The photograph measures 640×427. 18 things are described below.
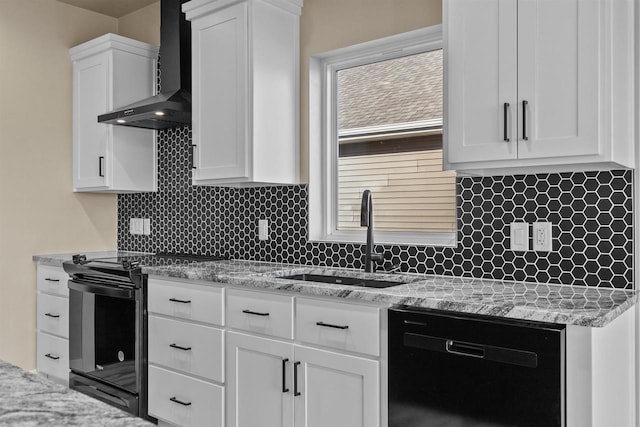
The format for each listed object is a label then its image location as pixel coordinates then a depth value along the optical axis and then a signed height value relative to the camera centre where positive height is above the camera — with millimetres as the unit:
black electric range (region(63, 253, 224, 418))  3008 -650
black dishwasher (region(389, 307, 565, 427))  1628 -496
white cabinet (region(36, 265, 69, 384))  3607 -727
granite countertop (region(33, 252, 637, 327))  1676 -289
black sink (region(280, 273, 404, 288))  2580 -325
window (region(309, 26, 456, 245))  2785 +382
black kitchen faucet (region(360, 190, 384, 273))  2598 -94
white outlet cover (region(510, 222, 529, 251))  2346 -96
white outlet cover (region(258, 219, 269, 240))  3291 -92
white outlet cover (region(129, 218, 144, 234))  4129 -93
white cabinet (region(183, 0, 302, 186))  2908 +658
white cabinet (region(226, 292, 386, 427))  2076 -654
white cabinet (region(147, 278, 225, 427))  2645 -691
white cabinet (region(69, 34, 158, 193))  3785 +695
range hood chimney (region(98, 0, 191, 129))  3281 +843
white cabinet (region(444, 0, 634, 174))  1875 +457
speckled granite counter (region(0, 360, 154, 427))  724 -270
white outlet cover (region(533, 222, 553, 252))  2291 -98
